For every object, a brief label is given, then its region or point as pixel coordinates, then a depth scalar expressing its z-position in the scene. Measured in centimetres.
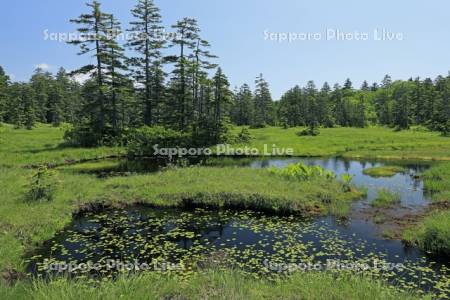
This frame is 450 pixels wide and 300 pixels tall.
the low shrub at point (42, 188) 1641
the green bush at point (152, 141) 3462
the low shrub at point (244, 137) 4476
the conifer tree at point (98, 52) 3731
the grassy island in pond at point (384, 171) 2741
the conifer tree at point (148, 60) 4200
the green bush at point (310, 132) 5603
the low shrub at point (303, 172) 2127
